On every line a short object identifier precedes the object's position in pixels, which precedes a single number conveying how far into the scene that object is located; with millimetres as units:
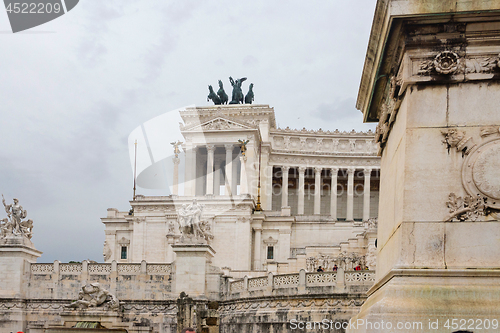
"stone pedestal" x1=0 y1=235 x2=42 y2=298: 34000
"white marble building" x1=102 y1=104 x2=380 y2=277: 55031
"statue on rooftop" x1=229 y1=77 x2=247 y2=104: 83188
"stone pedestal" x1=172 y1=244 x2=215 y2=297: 31625
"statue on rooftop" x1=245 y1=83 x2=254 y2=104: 84812
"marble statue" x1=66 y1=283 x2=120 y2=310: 30031
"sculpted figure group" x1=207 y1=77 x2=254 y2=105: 83312
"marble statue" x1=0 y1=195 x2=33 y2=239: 34938
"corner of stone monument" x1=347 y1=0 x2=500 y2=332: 7105
